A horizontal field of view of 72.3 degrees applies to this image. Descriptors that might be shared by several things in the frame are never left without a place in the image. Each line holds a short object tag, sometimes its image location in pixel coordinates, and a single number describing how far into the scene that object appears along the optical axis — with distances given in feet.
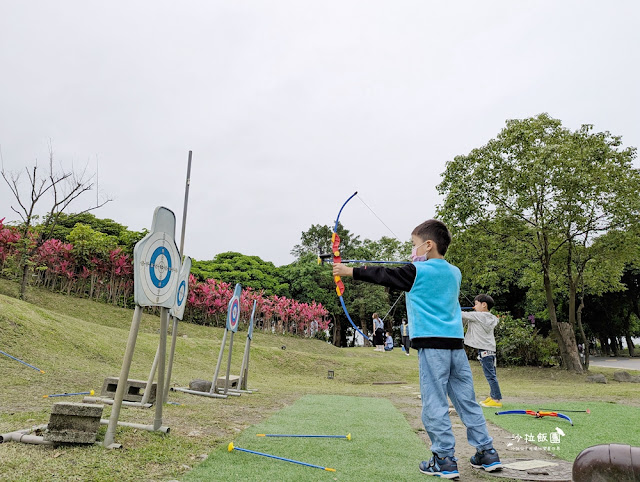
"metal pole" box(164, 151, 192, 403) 20.40
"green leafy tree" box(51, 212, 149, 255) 95.55
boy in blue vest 10.66
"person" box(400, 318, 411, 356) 31.71
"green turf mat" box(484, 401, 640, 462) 13.71
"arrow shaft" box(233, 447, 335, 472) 10.33
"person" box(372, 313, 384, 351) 29.77
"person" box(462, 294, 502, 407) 23.63
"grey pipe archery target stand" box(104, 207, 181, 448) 12.97
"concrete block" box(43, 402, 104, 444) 11.02
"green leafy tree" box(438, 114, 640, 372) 49.29
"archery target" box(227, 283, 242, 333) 28.04
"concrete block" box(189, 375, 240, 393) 27.61
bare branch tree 53.36
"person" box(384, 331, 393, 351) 31.48
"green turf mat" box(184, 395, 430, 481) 9.77
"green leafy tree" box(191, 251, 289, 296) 119.34
